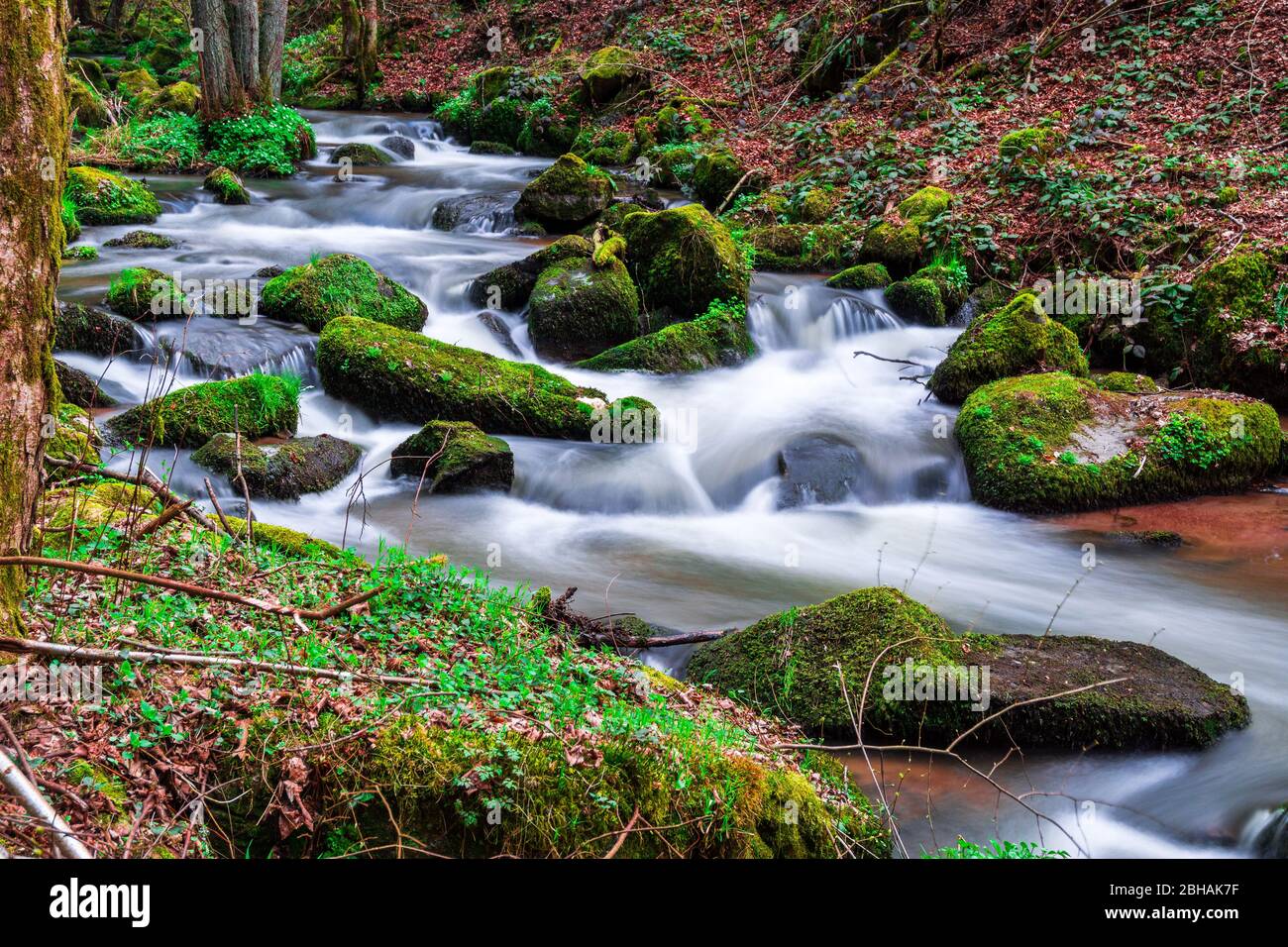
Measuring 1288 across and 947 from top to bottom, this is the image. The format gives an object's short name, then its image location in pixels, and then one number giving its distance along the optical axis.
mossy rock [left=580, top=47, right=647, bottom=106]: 21.61
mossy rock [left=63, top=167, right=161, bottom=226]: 14.50
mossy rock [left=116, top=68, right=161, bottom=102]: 22.38
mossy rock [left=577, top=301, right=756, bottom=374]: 11.69
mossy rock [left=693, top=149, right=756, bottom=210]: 16.77
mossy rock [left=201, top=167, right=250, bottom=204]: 16.19
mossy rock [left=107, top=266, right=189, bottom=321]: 10.64
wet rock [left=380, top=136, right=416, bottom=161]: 20.77
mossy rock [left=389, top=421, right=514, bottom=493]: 8.67
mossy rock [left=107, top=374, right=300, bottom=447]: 8.41
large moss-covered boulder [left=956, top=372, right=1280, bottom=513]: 9.05
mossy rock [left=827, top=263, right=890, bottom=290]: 13.71
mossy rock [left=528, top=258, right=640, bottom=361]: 12.00
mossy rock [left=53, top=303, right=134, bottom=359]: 10.10
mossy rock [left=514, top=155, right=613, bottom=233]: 15.84
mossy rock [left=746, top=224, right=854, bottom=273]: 14.62
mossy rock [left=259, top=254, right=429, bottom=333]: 11.29
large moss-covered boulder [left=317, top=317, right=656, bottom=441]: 9.80
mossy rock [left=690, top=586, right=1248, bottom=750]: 5.35
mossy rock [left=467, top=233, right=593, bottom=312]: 12.90
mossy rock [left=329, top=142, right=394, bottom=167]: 19.77
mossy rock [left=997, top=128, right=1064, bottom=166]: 14.41
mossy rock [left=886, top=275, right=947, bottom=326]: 12.96
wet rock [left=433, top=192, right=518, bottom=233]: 16.38
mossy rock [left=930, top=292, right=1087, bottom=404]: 10.79
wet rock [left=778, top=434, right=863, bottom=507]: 9.49
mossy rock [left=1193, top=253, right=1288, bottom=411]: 10.55
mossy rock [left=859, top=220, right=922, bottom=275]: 13.94
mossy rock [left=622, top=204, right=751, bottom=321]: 12.47
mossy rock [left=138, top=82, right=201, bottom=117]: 19.92
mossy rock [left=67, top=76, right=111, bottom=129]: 19.56
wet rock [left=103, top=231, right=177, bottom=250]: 13.60
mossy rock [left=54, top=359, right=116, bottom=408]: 8.77
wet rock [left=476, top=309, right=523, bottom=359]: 12.19
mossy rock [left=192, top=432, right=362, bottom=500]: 8.02
